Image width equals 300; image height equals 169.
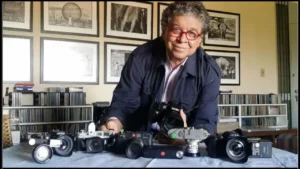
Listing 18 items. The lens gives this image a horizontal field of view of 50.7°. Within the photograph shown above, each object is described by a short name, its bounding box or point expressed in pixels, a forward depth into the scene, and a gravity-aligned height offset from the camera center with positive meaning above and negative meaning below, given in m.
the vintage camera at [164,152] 0.75 -0.15
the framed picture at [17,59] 2.95 +0.28
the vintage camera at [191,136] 0.76 -0.11
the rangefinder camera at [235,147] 0.75 -0.14
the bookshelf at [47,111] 2.83 -0.21
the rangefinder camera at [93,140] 0.82 -0.13
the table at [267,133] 3.23 -0.47
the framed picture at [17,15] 2.94 +0.69
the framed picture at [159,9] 3.57 +0.90
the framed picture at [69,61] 3.08 +0.28
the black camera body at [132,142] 0.76 -0.13
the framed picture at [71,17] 3.08 +0.72
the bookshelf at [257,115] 3.68 -0.32
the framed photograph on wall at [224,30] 3.83 +0.72
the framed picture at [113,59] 3.34 +0.32
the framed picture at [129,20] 3.35 +0.75
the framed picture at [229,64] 3.86 +0.30
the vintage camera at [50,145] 0.71 -0.13
